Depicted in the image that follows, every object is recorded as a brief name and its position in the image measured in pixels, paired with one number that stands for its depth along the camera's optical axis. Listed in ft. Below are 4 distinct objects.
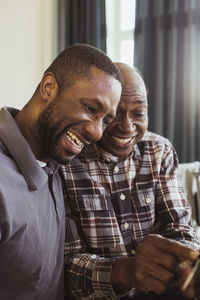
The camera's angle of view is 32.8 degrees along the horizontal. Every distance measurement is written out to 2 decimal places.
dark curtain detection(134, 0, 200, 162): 9.79
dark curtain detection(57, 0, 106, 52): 11.46
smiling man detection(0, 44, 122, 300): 2.62
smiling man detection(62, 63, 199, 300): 3.32
